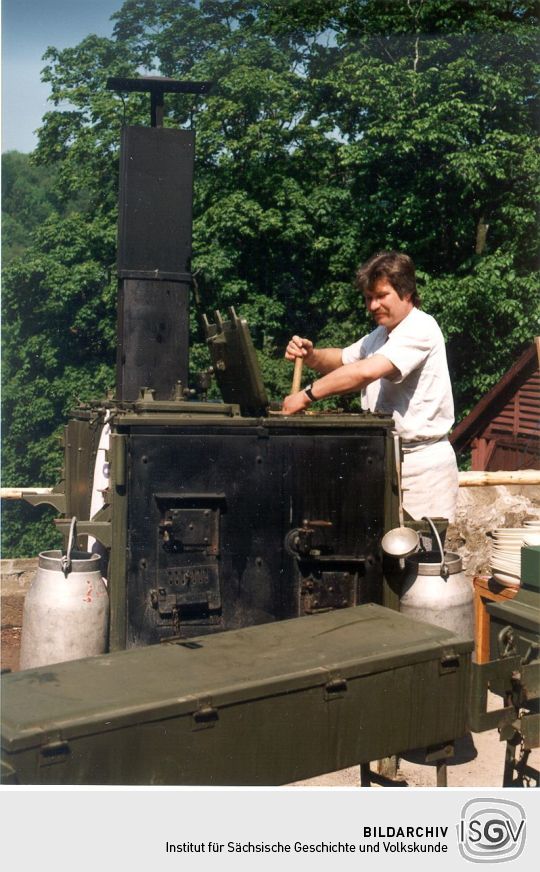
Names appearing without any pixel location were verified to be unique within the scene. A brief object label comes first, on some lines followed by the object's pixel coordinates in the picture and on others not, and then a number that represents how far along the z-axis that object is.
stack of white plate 5.63
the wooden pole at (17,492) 7.07
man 5.05
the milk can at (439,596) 4.82
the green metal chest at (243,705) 3.19
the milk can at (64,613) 4.28
